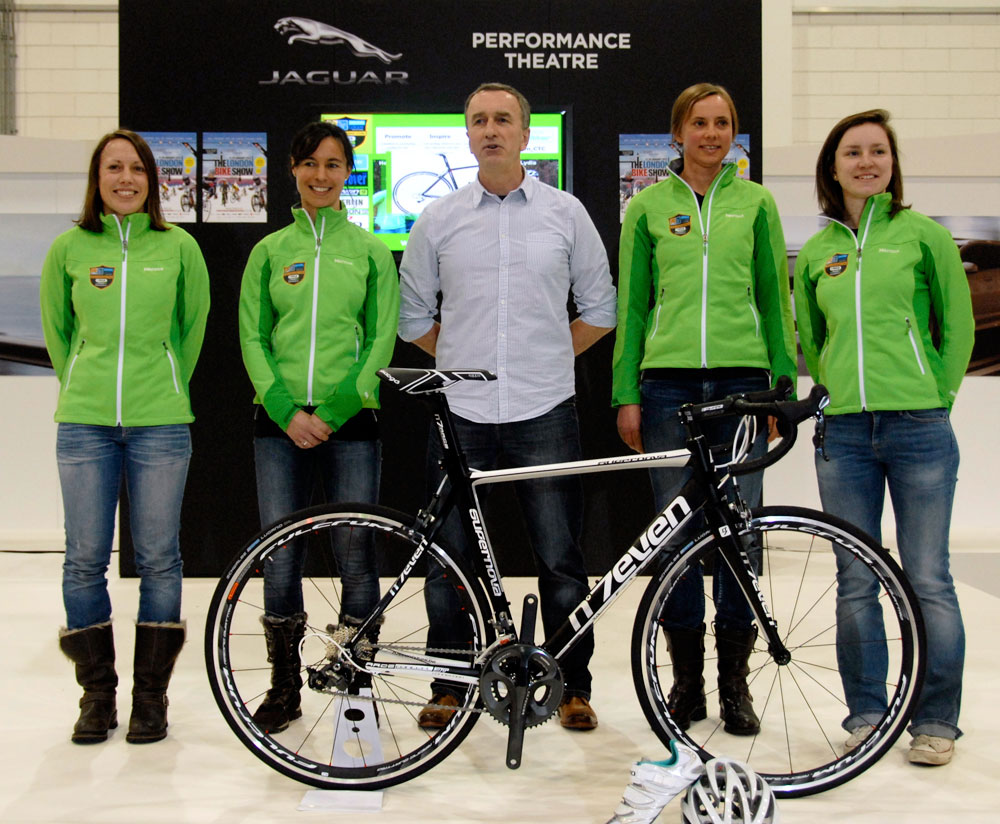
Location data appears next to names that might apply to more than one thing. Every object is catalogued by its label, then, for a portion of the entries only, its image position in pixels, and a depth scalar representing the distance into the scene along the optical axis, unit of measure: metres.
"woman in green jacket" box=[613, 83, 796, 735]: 2.71
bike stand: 2.28
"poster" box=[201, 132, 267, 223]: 4.91
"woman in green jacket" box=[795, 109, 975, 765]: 2.53
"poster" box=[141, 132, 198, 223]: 4.90
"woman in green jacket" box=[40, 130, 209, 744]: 2.64
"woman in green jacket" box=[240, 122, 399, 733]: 2.73
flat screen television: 4.84
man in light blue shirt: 2.71
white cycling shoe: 2.03
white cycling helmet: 2.02
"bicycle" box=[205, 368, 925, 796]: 2.26
